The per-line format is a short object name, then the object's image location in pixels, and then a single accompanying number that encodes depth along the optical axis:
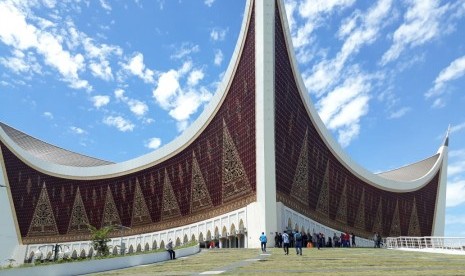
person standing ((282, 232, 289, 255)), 13.69
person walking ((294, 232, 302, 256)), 13.32
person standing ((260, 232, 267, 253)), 15.52
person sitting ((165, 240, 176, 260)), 14.54
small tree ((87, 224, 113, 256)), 23.17
